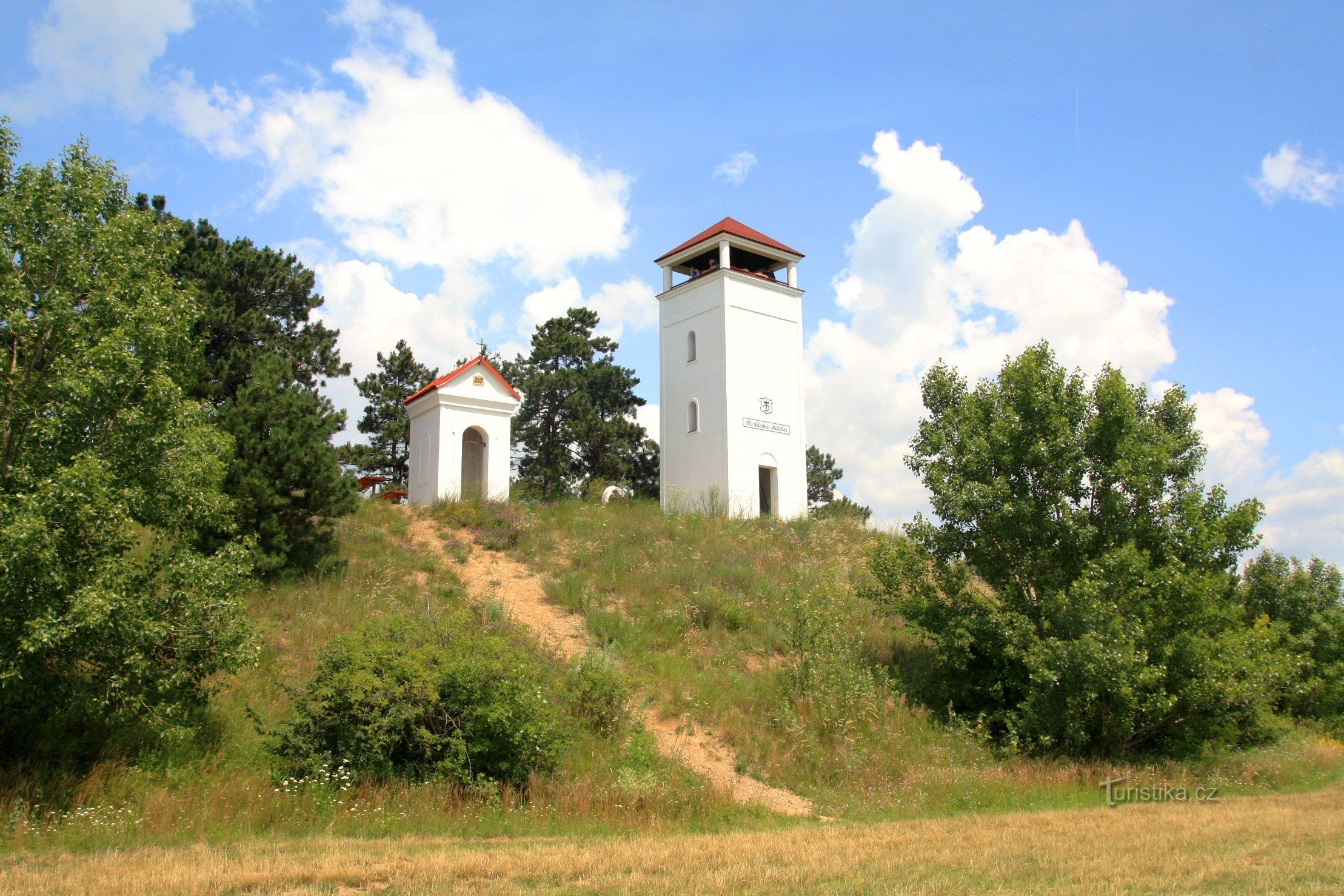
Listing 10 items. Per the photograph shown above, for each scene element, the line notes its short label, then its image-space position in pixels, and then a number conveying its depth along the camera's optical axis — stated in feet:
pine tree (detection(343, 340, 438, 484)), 114.62
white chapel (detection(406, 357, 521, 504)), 84.99
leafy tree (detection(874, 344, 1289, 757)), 50.06
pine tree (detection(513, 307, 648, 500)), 122.72
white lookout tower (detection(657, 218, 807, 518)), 98.58
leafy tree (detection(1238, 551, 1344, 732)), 79.20
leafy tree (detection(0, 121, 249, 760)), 32.65
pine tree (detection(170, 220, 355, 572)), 55.11
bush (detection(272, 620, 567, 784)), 36.42
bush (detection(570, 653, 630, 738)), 46.09
